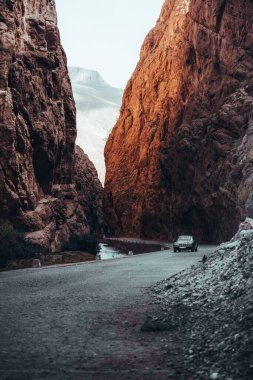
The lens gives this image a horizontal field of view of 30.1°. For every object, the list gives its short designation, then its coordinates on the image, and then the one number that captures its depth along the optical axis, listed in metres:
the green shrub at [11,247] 28.11
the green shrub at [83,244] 43.94
